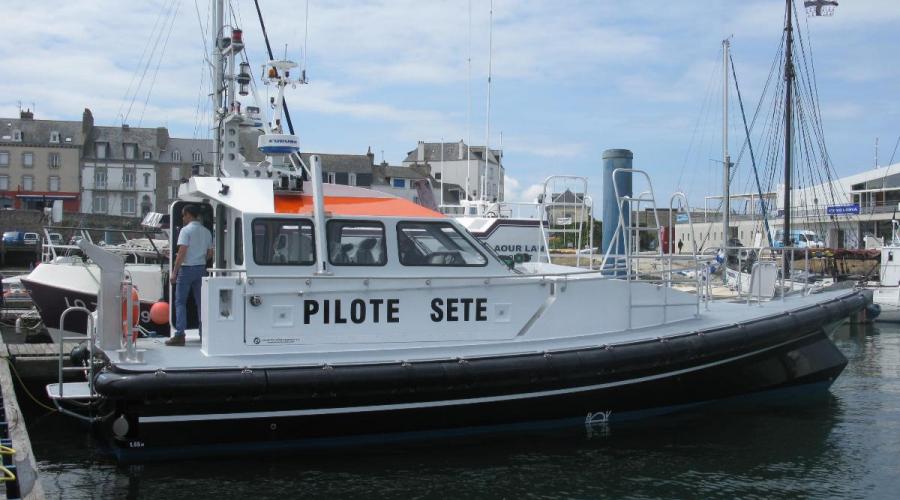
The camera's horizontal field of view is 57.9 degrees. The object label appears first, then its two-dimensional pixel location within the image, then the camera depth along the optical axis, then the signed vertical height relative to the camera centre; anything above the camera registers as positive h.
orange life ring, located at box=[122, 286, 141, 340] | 6.19 -0.64
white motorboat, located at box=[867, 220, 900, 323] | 20.89 -1.27
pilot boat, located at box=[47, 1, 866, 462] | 6.06 -0.88
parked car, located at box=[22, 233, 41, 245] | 32.44 -0.35
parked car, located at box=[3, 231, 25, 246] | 32.06 -0.33
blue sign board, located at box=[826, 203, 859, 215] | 33.28 +1.29
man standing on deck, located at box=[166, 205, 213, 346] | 6.74 -0.25
